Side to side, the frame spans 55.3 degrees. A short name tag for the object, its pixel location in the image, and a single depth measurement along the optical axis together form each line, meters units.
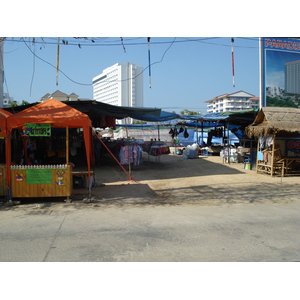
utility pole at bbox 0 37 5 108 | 14.27
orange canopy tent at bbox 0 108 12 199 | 7.98
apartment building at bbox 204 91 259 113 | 120.63
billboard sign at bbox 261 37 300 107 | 19.56
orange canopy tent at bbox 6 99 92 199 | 8.03
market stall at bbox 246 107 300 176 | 13.18
